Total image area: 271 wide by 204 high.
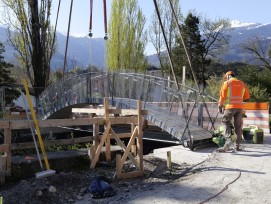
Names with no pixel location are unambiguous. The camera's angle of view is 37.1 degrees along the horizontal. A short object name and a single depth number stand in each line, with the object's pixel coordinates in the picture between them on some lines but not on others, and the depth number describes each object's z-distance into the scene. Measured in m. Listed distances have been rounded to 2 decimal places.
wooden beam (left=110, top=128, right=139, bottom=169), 9.05
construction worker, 9.98
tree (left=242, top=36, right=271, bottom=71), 38.56
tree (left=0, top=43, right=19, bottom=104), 26.44
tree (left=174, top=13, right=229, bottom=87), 38.59
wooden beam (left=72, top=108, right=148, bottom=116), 9.68
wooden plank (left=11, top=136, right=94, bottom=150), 9.44
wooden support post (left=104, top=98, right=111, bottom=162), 9.85
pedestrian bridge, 12.28
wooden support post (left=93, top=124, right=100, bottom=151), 10.03
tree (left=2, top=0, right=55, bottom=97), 25.33
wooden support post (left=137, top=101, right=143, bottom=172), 9.10
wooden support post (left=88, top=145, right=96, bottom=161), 10.00
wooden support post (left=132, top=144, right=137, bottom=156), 10.78
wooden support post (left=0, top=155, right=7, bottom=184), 8.69
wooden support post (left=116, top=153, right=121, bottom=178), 8.55
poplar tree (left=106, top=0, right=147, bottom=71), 41.66
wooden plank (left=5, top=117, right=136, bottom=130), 8.73
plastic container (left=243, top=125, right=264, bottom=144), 11.44
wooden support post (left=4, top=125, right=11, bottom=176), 8.65
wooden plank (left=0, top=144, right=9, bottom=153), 8.59
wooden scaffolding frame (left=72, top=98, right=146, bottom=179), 8.80
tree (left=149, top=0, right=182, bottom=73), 42.12
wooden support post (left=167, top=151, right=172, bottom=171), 9.13
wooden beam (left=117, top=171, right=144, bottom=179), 8.63
